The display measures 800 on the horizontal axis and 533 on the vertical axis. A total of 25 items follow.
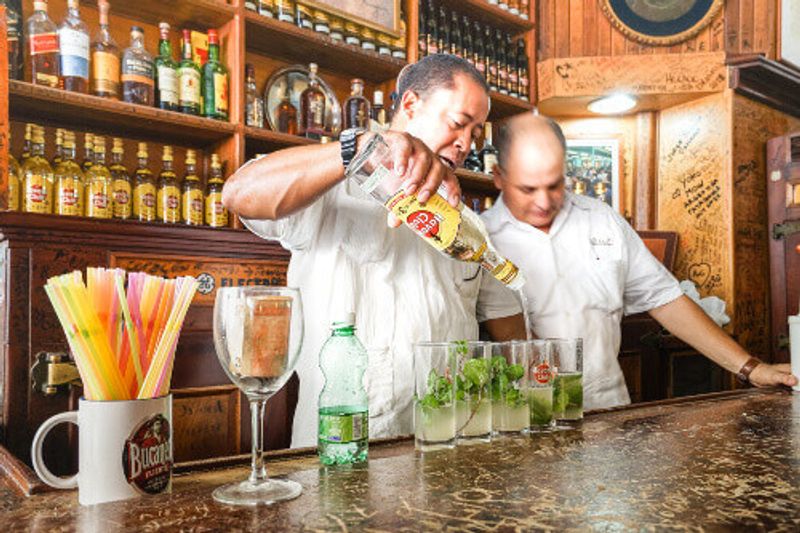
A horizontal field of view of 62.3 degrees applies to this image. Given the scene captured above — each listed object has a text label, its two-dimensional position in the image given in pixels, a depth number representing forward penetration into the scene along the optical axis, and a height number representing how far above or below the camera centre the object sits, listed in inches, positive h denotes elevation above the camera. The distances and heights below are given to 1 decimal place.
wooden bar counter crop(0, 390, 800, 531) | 22.9 -9.0
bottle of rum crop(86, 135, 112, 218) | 77.5 +9.4
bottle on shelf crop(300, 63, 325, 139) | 98.6 +23.9
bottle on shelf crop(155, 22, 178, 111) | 84.0 +24.5
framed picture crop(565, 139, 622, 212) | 135.9 +20.6
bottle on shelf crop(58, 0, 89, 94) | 76.2 +24.8
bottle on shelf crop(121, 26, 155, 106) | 81.6 +23.9
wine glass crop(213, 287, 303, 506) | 26.9 -3.1
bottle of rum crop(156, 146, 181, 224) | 84.0 +9.2
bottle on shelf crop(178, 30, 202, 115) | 85.5 +23.7
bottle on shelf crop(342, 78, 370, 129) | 104.6 +24.9
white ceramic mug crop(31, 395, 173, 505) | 25.5 -7.1
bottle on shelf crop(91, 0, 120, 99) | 79.7 +24.6
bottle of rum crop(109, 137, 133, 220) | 80.7 +9.7
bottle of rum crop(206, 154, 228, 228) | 87.1 +8.9
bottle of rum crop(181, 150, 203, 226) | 85.7 +8.6
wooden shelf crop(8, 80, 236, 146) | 74.3 +18.5
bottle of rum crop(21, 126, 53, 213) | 73.6 +9.9
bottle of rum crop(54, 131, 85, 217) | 75.3 +9.7
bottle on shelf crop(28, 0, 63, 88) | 75.2 +24.6
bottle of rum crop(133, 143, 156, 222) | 82.3 +8.8
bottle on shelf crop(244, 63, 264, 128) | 92.7 +23.1
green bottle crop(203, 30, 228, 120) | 87.2 +23.9
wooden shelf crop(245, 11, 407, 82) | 92.2 +32.5
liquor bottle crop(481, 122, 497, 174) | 118.7 +20.5
